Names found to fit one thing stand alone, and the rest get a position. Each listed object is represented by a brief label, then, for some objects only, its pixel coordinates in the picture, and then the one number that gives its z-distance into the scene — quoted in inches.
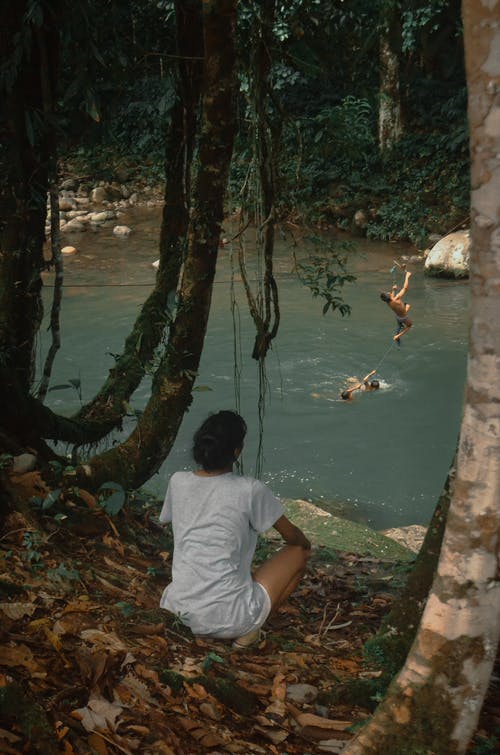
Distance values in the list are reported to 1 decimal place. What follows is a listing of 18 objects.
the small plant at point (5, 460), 152.4
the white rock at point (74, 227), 698.8
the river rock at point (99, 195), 760.5
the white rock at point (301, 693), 111.0
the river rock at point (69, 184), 784.3
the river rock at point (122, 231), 687.7
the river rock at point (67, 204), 736.3
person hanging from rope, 368.7
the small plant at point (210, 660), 113.2
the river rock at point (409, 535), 246.9
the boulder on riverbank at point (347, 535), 222.5
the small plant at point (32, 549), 126.8
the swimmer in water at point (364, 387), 385.3
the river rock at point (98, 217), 721.6
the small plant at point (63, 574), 125.6
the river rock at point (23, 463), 155.5
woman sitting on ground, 127.0
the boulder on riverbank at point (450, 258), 547.7
